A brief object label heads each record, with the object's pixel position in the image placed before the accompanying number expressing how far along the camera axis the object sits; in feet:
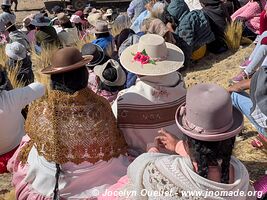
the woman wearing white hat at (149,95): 8.60
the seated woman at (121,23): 22.59
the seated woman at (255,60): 13.16
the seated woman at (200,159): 5.42
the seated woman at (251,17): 18.26
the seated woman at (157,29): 14.35
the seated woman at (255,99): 8.90
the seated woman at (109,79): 11.37
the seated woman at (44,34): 20.58
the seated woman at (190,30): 17.52
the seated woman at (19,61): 16.01
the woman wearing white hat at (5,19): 23.31
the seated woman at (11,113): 9.72
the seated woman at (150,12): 18.65
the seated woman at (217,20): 18.46
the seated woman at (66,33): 22.33
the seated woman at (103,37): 16.53
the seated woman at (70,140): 7.67
